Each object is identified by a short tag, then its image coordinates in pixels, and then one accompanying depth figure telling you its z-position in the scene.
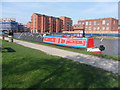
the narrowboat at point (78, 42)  10.90
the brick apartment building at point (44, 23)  69.84
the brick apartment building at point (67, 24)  83.06
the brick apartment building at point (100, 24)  54.04
